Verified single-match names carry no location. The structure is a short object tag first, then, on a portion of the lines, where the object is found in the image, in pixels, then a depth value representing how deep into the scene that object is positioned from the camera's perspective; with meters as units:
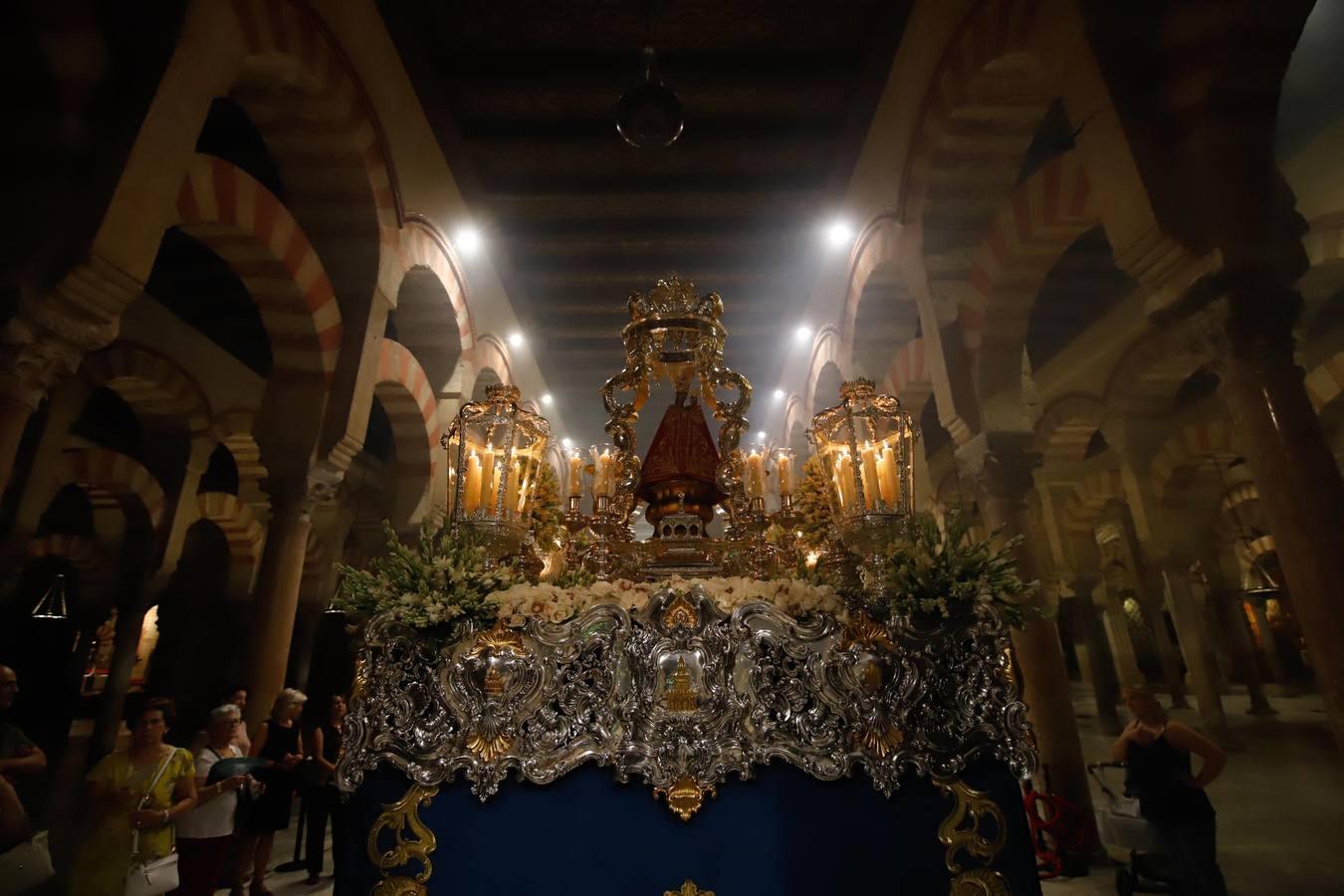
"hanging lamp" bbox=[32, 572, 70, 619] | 8.87
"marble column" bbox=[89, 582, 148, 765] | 6.95
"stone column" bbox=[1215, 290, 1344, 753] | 2.56
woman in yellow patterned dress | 2.83
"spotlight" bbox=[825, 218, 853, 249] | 6.68
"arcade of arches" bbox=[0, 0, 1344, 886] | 2.90
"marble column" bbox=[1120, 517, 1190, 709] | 8.71
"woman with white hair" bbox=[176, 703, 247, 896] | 3.06
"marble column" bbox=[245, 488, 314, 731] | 4.27
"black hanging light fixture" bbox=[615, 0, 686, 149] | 4.01
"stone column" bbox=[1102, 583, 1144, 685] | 13.42
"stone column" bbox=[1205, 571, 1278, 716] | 9.82
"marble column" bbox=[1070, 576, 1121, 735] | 9.38
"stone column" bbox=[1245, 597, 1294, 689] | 12.71
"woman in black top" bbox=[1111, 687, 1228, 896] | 2.92
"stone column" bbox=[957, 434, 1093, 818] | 4.22
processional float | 2.15
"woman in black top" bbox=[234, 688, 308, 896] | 3.50
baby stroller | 3.13
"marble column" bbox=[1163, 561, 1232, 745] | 7.17
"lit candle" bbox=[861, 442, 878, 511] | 2.89
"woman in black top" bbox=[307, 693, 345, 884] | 3.73
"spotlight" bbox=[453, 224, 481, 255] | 6.44
